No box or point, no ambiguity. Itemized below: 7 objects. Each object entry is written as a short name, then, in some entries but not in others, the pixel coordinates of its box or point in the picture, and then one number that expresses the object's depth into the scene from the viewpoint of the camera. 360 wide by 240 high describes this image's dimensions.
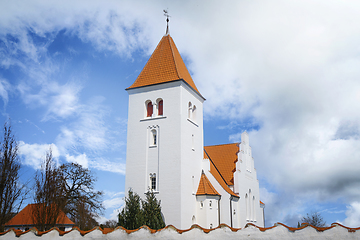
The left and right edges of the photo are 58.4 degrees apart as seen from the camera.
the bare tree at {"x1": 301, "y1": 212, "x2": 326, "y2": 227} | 48.88
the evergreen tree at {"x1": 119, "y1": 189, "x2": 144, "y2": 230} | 21.28
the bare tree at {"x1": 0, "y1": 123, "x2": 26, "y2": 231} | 21.41
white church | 24.95
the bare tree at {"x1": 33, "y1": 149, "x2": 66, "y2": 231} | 22.45
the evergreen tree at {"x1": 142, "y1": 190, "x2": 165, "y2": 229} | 22.32
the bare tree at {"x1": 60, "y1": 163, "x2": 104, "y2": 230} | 37.71
